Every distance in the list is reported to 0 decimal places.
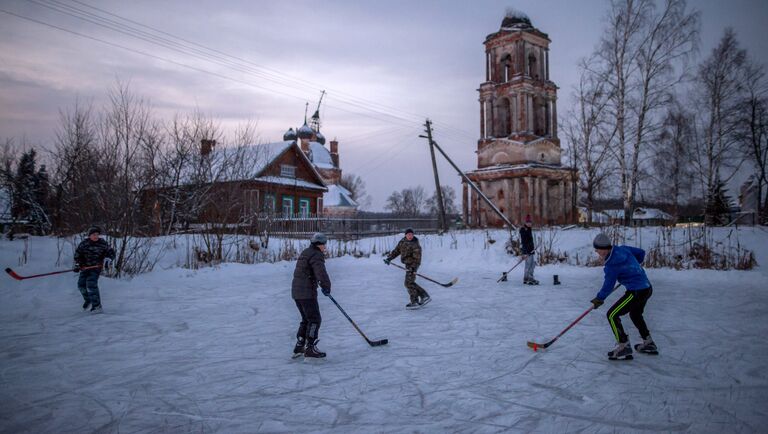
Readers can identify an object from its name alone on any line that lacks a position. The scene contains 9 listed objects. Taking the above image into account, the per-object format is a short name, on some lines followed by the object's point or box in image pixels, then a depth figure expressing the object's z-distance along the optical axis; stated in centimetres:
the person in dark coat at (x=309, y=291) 526
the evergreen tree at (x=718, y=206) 1863
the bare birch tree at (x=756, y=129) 1922
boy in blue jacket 503
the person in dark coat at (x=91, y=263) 804
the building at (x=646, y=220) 1790
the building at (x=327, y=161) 4756
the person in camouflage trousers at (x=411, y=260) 869
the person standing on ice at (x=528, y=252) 1188
